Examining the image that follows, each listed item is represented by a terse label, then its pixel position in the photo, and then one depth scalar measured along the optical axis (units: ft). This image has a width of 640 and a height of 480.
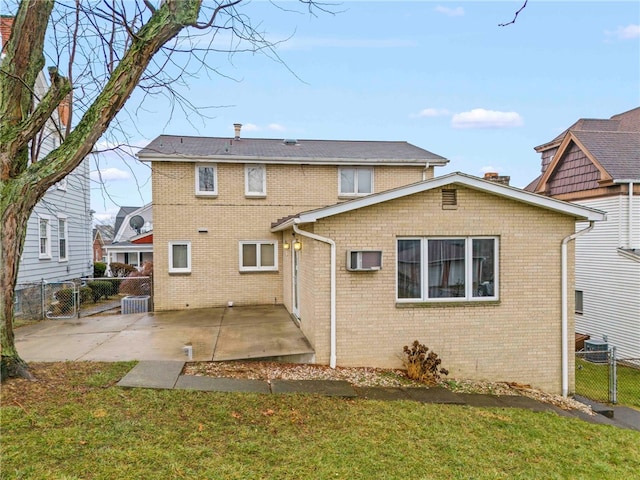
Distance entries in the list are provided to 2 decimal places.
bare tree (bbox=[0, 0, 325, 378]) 17.57
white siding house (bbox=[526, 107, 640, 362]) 44.50
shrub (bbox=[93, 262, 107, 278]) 72.69
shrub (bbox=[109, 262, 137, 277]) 73.19
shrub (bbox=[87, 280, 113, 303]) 53.16
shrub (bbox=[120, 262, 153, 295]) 53.16
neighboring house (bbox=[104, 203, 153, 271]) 68.44
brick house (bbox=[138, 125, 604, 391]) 25.13
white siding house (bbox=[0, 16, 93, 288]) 48.16
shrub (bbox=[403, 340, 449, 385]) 23.77
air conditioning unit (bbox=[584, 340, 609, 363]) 43.65
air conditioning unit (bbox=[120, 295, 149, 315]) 42.34
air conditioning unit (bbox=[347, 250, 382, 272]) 24.82
